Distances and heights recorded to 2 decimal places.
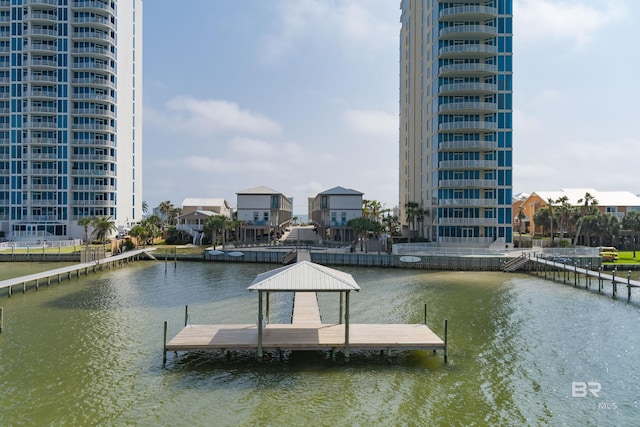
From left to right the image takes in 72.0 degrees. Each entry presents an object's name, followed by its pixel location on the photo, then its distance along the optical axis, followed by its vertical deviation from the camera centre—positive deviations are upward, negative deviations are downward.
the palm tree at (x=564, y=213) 68.68 +1.07
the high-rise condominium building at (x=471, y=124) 64.56 +14.32
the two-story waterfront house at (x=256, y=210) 82.75 +1.92
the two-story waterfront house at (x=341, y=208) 83.99 +2.32
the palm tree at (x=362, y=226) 68.62 -0.91
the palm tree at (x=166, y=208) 111.25 +3.10
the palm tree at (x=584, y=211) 68.48 +1.48
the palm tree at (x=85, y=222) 70.40 -0.28
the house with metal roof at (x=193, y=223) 82.31 -0.55
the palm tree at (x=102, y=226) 70.69 -0.93
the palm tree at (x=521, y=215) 79.03 +0.92
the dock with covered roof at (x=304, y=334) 20.95 -5.83
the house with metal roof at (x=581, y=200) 85.50 +3.77
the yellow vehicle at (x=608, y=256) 58.53 -4.82
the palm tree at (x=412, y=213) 71.25 +1.17
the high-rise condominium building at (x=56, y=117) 79.38 +19.12
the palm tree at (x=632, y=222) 73.12 -0.33
